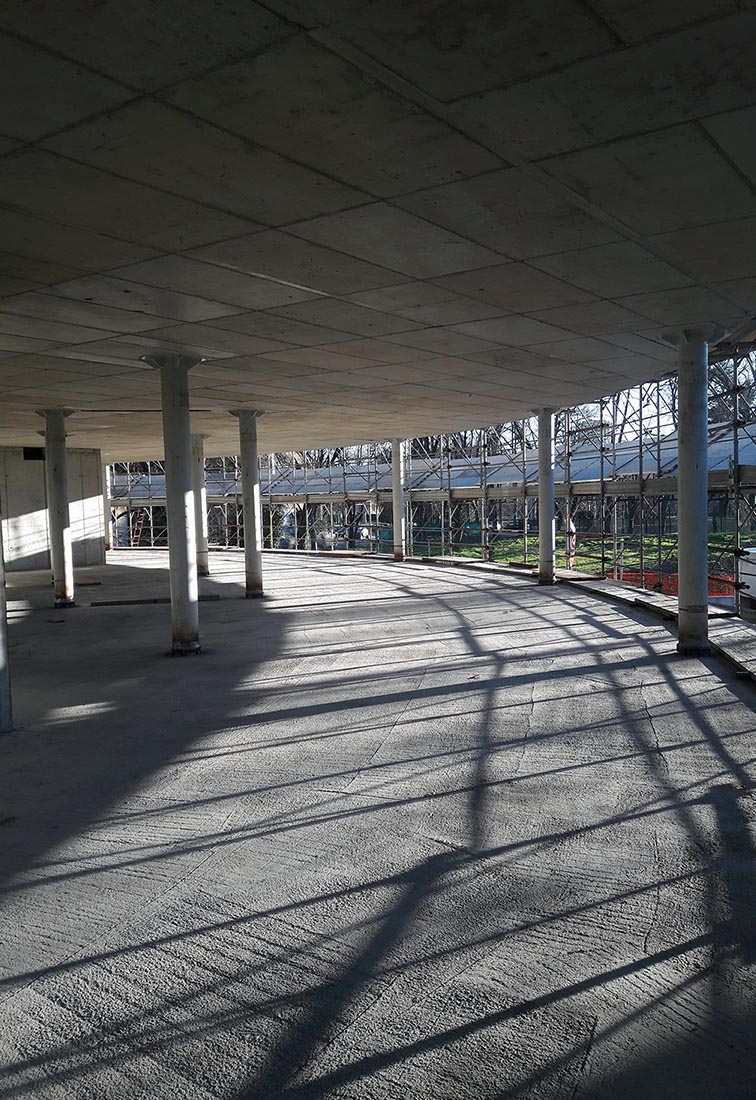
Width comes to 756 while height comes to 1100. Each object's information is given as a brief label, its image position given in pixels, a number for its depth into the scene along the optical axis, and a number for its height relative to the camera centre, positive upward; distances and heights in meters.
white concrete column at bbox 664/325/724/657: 10.10 +0.25
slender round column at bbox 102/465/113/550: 36.41 +0.87
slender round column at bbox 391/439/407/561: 25.25 +0.67
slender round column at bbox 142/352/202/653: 11.21 +0.36
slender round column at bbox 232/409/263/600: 17.81 +0.55
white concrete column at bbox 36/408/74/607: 17.14 +0.52
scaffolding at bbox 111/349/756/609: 19.36 +0.86
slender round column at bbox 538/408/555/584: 18.25 +0.31
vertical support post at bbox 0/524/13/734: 7.45 -1.42
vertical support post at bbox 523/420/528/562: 23.82 +0.07
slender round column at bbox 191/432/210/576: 23.62 +1.15
